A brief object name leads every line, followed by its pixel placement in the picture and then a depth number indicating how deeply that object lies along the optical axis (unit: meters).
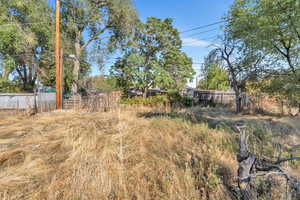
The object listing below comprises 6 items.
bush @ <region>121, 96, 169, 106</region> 9.70
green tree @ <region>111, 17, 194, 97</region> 10.10
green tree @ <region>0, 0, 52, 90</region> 8.66
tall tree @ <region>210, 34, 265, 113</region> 5.94
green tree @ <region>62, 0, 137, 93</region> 10.36
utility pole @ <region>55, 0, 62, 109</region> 6.95
